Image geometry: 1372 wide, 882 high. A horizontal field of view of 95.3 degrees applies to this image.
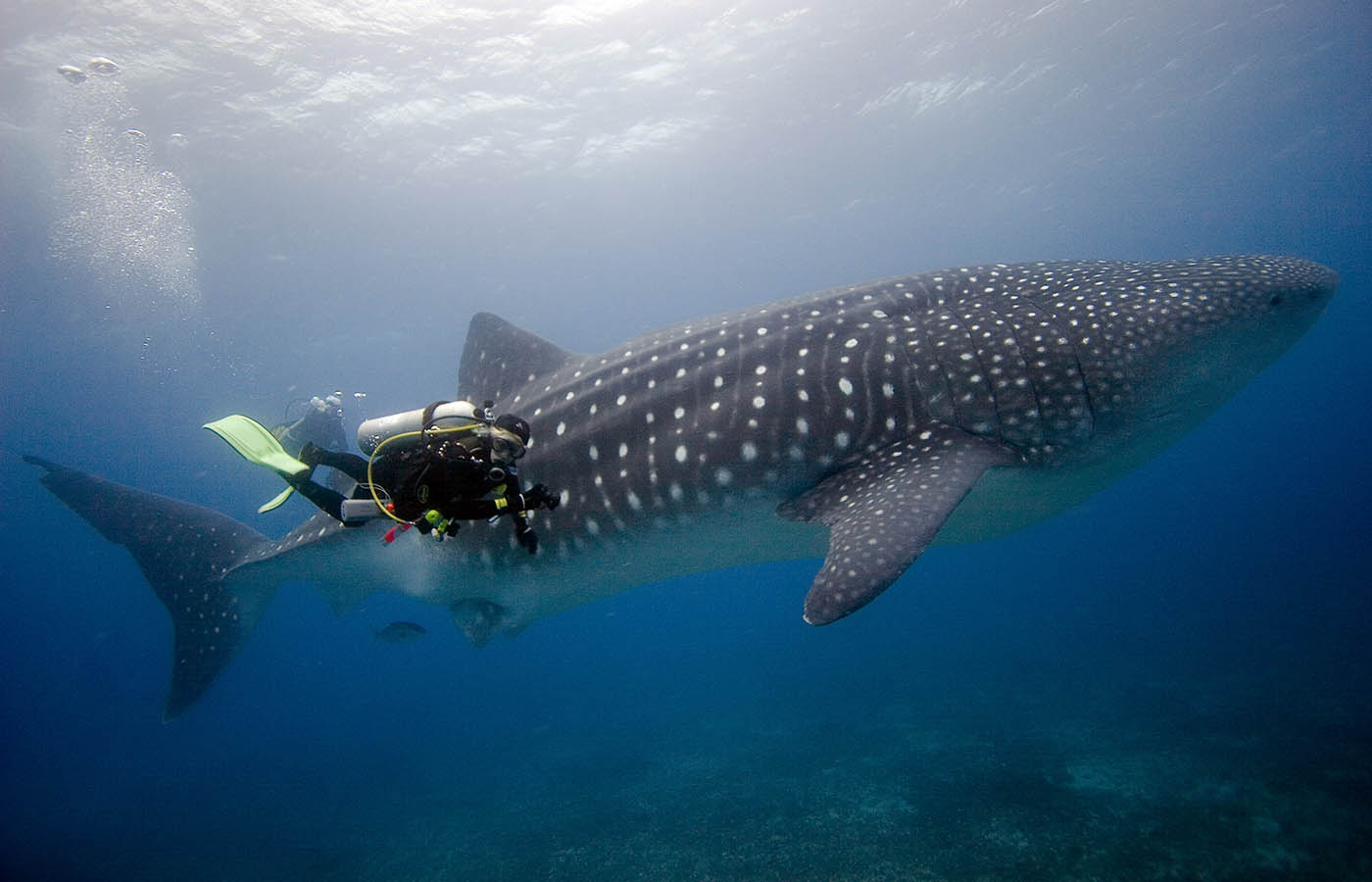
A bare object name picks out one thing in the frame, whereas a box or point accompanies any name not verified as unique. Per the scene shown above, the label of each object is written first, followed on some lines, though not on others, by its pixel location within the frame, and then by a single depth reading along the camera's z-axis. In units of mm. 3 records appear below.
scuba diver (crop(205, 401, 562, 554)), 3834
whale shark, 4707
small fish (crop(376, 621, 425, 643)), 12289
